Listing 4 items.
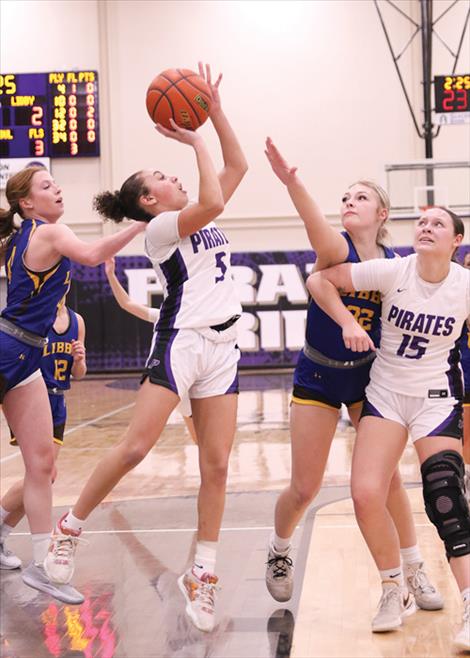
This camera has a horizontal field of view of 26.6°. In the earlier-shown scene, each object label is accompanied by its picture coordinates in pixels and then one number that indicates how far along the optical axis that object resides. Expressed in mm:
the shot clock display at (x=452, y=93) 15281
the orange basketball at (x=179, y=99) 4531
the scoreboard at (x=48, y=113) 16797
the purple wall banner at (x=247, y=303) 16719
